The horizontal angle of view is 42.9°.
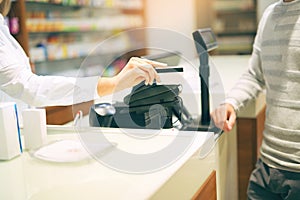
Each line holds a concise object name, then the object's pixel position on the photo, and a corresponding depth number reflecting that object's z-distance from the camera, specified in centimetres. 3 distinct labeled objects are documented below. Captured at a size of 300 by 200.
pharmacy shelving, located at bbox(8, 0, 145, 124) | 277
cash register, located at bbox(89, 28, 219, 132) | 103
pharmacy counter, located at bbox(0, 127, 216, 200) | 72
